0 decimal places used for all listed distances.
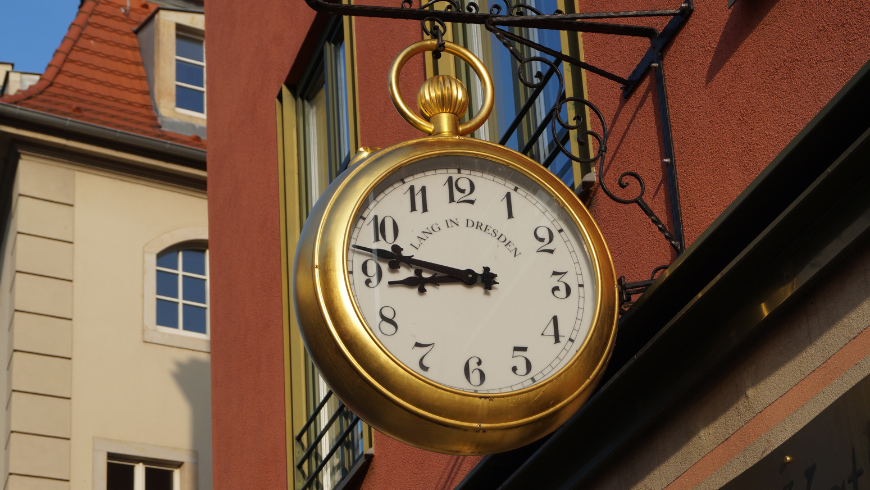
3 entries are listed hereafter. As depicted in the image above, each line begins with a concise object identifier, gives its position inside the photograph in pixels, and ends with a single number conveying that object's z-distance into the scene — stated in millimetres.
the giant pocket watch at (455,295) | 3643
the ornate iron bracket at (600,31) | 4301
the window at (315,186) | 8156
